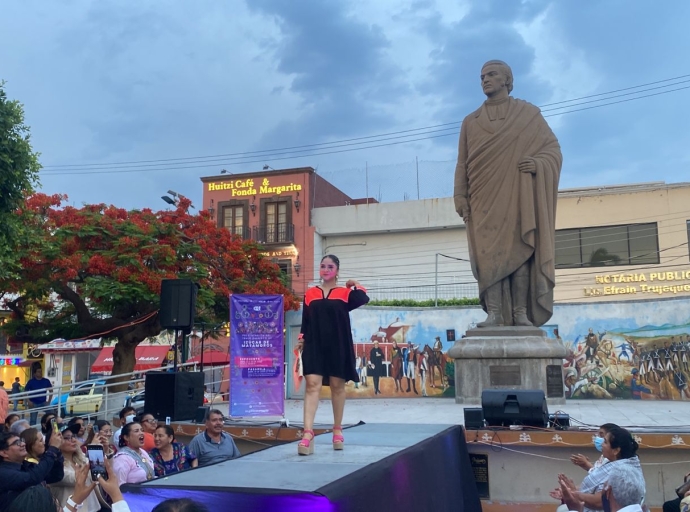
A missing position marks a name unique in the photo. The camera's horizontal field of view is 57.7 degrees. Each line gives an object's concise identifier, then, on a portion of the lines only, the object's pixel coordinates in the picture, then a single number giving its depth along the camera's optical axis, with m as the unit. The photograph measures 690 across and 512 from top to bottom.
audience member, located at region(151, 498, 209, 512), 2.00
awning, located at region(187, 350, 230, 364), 25.97
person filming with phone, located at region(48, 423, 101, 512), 4.86
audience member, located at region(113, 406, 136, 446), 7.98
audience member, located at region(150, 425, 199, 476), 5.36
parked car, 14.71
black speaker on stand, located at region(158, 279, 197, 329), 9.88
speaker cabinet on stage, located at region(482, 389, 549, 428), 6.35
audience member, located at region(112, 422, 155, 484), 4.66
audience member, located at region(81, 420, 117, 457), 5.11
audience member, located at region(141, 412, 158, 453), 5.86
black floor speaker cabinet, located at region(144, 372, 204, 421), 8.49
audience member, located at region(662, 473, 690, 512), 5.22
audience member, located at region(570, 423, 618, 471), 4.51
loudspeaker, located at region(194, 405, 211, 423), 8.57
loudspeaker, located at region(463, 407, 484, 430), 6.41
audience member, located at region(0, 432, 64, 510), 4.14
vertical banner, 9.93
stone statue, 8.70
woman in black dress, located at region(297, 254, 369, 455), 4.50
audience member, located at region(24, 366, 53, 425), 11.92
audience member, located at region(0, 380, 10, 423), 7.38
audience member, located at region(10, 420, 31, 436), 6.53
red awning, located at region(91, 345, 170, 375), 28.94
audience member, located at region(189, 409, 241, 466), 5.73
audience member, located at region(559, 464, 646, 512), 4.17
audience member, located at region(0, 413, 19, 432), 7.43
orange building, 29.62
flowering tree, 14.59
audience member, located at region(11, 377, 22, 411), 18.70
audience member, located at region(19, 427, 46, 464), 4.93
